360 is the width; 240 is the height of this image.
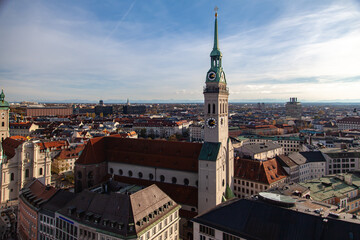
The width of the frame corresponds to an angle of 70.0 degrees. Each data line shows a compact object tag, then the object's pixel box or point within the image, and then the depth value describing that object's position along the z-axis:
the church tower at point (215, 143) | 47.25
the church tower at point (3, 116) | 73.75
